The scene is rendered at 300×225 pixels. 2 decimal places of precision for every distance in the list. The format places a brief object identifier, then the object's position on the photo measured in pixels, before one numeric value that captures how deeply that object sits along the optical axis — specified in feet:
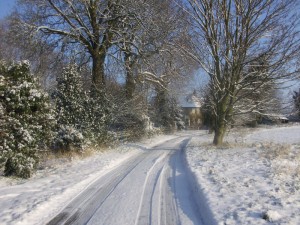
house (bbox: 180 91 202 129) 184.75
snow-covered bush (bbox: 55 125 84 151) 48.03
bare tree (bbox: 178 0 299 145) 50.31
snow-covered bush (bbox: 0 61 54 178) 32.86
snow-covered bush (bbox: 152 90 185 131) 124.82
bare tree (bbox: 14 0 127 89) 62.39
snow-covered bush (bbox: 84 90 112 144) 54.85
